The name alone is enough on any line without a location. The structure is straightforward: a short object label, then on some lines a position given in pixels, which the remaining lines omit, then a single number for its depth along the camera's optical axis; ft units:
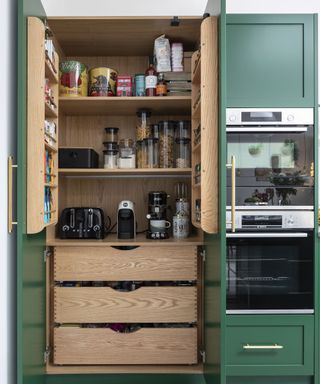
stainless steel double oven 7.08
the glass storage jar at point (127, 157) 8.44
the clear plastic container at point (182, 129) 8.73
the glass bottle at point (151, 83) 8.20
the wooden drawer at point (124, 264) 7.73
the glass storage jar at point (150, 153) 8.55
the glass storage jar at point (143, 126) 8.65
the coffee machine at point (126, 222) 8.22
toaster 8.25
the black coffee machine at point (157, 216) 8.27
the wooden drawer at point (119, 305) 7.70
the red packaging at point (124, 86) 8.25
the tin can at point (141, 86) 8.29
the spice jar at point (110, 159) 8.50
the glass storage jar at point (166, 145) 8.56
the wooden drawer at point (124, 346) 7.67
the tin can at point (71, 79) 8.07
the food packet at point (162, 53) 8.16
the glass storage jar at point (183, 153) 8.48
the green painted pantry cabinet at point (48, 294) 5.99
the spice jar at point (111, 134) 8.81
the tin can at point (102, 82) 8.18
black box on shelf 8.11
